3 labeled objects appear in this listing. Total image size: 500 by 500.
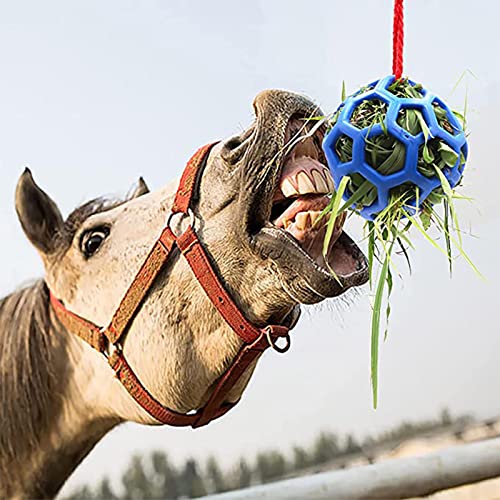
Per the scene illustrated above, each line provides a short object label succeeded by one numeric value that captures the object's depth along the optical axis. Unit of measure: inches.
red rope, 30.8
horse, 38.6
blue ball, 29.6
